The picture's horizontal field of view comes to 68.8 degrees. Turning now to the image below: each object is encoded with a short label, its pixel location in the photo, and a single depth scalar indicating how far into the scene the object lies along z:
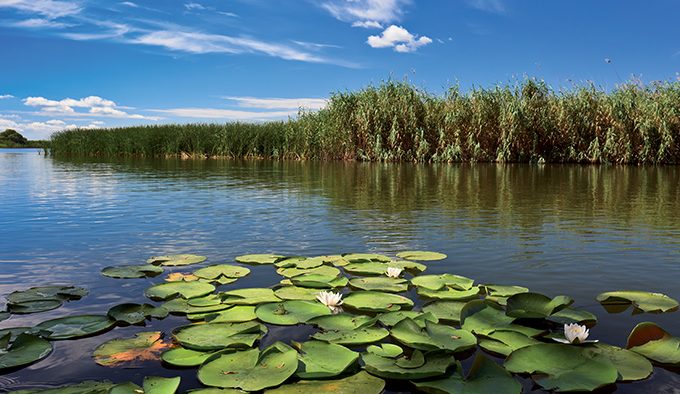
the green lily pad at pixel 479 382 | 2.01
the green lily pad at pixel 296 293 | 3.27
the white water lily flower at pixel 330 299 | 3.04
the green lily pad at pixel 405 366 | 2.12
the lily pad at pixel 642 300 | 3.06
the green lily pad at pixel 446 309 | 2.93
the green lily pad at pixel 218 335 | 2.47
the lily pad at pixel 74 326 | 2.67
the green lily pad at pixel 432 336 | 2.42
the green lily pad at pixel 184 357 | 2.32
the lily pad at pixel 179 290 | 3.36
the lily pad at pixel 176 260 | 4.26
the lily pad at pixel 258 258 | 4.26
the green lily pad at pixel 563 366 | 2.10
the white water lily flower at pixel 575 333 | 2.45
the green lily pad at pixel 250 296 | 3.17
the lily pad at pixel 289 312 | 2.85
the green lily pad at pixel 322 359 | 2.18
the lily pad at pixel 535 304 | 2.83
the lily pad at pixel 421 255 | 4.36
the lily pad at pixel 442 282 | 3.43
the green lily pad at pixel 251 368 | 2.08
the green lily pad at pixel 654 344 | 2.34
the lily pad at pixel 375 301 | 3.10
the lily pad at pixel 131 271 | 3.86
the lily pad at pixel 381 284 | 3.47
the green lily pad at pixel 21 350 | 2.32
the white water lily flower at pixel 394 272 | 3.73
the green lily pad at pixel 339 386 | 2.03
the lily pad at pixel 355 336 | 2.54
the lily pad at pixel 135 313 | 2.88
